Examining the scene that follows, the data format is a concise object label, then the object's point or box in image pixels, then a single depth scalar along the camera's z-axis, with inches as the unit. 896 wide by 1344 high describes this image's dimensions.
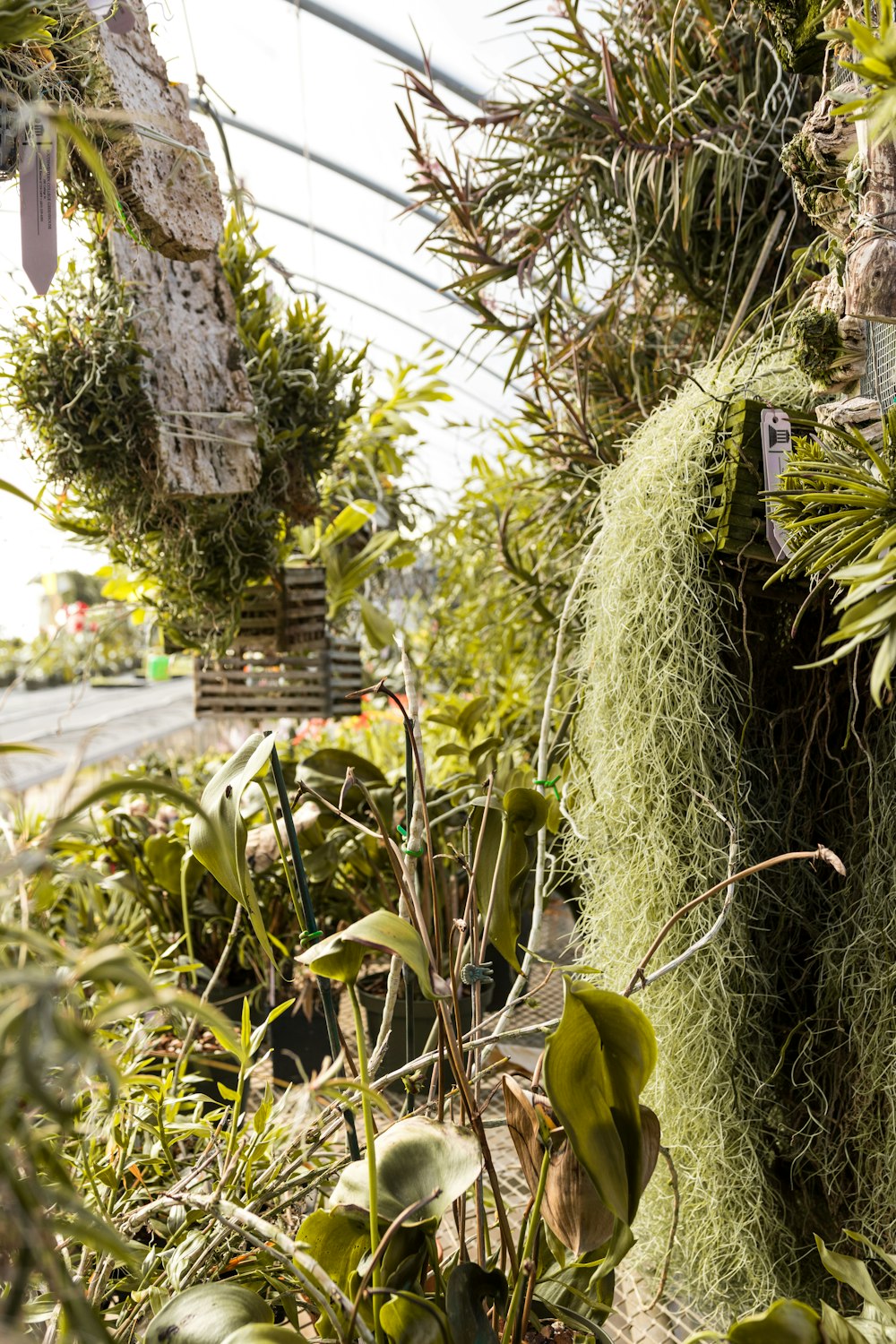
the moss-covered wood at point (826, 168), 25.0
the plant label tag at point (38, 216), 24.0
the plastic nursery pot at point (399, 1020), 45.9
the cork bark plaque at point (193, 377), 37.9
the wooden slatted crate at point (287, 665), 50.5
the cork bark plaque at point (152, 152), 26.7
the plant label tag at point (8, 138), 22.9
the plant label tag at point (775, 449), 28.4
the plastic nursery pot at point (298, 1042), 46.2
